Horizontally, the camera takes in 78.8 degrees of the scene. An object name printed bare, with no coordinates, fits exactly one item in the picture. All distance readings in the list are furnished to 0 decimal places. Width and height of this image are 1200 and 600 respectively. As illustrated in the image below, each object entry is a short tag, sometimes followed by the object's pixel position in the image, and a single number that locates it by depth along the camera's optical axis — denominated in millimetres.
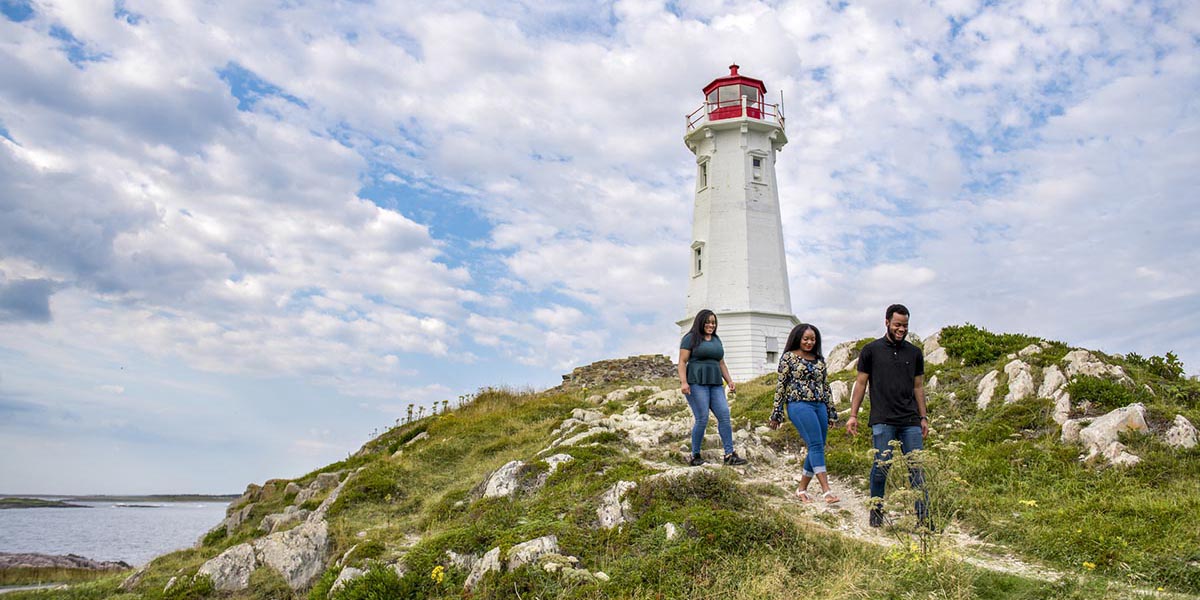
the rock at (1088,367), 13359
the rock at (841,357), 20955
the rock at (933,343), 17961
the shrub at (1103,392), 12367
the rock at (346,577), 9148
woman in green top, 10914
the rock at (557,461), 12047
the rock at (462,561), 9000
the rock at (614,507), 9251
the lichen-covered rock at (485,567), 8281
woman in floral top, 9742
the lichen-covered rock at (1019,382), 13845
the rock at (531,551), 8227
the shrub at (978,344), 16188
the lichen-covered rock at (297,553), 10922
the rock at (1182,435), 10727
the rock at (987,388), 14328
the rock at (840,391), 17125
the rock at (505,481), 11703
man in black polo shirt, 8594
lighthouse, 29234
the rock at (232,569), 10898
